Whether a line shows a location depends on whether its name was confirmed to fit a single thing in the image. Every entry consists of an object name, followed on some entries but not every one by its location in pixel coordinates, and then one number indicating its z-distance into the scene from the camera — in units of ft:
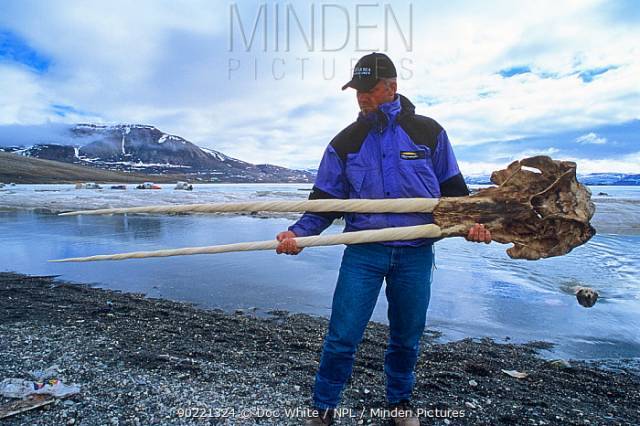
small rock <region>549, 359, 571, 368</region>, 15.60
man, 9.35
